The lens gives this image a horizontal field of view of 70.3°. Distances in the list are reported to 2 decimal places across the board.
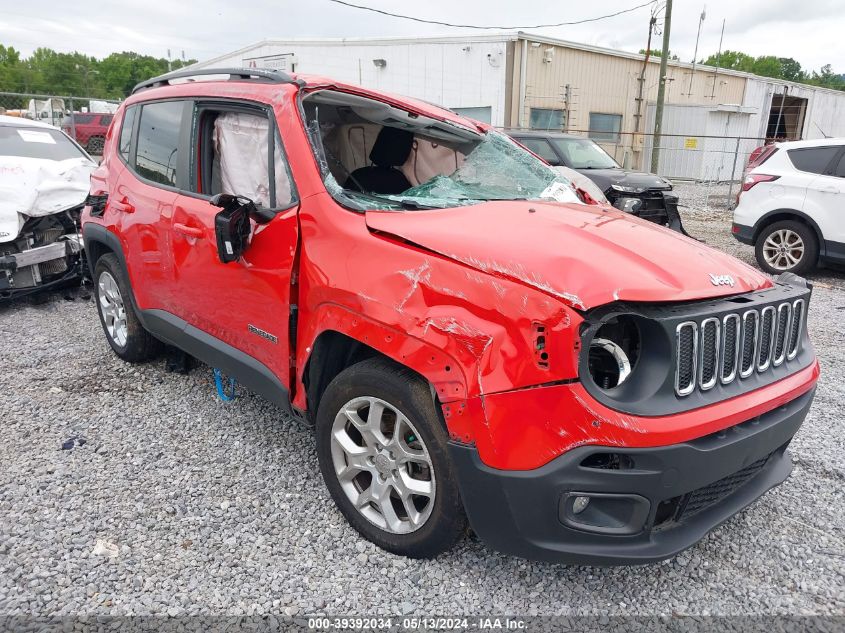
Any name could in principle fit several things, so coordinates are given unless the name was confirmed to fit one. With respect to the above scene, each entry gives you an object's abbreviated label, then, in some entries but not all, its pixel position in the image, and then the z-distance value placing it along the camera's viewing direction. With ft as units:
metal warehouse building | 60.29
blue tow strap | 12.87
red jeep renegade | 6.33
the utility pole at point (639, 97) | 72.48
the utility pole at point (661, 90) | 60.34
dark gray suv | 28.55
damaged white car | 18.49
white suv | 24.13
